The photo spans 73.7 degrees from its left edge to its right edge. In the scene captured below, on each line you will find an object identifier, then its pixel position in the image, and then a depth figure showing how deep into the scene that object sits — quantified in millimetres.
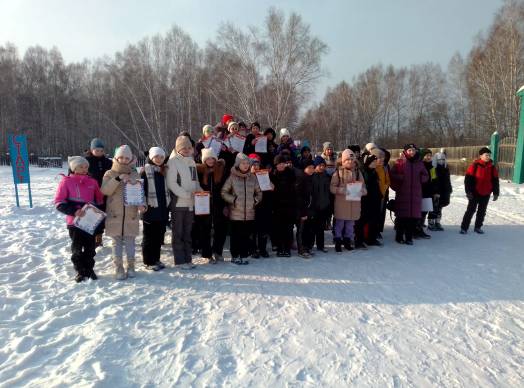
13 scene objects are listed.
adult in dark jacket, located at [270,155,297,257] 5711
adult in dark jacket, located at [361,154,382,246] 6281
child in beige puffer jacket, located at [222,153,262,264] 5367
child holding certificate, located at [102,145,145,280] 4707
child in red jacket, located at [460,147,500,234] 7145
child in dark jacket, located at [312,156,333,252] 5880
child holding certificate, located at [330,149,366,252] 5938
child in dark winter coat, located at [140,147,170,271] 5031
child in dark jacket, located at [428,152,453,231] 7641
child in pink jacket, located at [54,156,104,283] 4445
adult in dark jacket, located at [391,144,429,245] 6441
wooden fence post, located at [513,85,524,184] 14234
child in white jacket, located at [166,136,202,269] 5102
